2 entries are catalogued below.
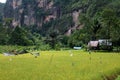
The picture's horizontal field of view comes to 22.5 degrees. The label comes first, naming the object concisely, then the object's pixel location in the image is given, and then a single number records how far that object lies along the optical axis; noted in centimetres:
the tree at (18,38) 7948
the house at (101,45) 4678
